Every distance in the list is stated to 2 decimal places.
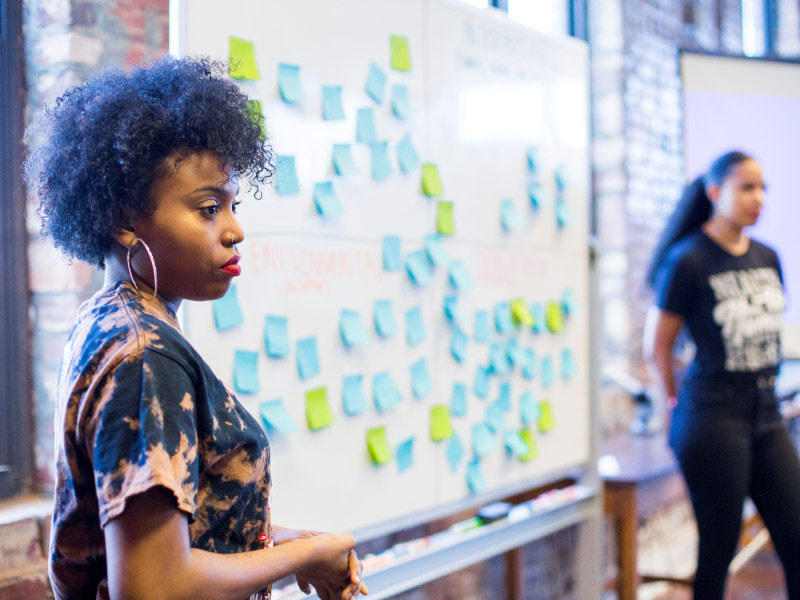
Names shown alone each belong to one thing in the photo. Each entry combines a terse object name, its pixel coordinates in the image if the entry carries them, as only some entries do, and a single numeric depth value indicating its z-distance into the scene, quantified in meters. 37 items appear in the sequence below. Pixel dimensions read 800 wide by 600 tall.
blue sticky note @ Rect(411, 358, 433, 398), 1.84
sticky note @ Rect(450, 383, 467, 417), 1.95
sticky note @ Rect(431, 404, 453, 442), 1.89
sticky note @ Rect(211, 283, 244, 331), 1.44
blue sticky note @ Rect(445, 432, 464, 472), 1.94
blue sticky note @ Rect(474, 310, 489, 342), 2.03
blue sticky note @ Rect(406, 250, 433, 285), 1.82
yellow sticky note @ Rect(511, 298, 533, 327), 2.15
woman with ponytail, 2.10
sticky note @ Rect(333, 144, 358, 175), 1.65
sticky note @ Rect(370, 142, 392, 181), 1.74
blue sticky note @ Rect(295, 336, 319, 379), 1.58
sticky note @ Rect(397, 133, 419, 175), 1.80
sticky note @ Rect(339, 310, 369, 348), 1.67
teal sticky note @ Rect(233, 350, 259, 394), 1.47
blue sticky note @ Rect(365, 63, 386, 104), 1.73
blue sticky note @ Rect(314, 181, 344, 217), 1.61
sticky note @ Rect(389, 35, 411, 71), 1.79
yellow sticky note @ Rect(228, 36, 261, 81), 1.45
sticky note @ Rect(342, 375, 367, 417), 1.67
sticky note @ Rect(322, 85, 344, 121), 1.63
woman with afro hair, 0.74
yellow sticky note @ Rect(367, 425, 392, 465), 1.73
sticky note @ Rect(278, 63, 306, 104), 1.54
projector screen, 3.76
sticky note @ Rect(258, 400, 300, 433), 1.51
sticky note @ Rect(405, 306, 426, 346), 1.82
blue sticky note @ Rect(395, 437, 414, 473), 1.80
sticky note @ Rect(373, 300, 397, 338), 1.74
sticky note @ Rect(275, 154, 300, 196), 1.51
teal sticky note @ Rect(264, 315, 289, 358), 1.52
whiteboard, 1.53
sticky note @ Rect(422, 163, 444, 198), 1.86
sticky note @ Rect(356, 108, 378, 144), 1.71
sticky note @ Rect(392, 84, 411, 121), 1.79
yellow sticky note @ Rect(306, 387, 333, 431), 1.59
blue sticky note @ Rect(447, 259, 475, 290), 1.94
